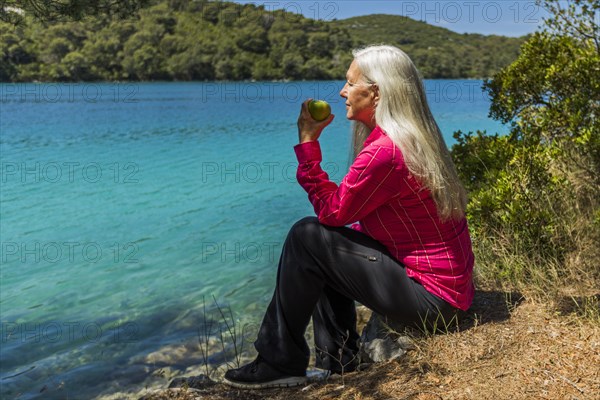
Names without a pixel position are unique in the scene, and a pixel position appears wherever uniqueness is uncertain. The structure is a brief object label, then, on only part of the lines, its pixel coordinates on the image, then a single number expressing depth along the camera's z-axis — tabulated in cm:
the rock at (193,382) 324
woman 251
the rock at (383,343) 302
